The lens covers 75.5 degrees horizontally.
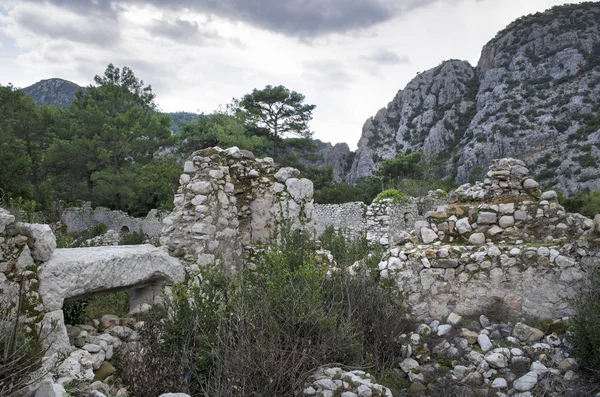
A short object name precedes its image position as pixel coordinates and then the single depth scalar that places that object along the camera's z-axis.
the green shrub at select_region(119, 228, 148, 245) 16.80
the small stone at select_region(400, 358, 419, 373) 4.05
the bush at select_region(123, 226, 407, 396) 2.88
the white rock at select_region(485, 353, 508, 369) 3.85
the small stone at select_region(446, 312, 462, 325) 4.64
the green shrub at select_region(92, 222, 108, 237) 19.64
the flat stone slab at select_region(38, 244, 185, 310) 3.76
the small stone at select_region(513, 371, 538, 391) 3.51
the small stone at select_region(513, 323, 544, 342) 4.22
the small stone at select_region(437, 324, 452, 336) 4.49
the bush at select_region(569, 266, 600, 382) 3.32
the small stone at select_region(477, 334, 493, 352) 4.17
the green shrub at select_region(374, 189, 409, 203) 17.78
